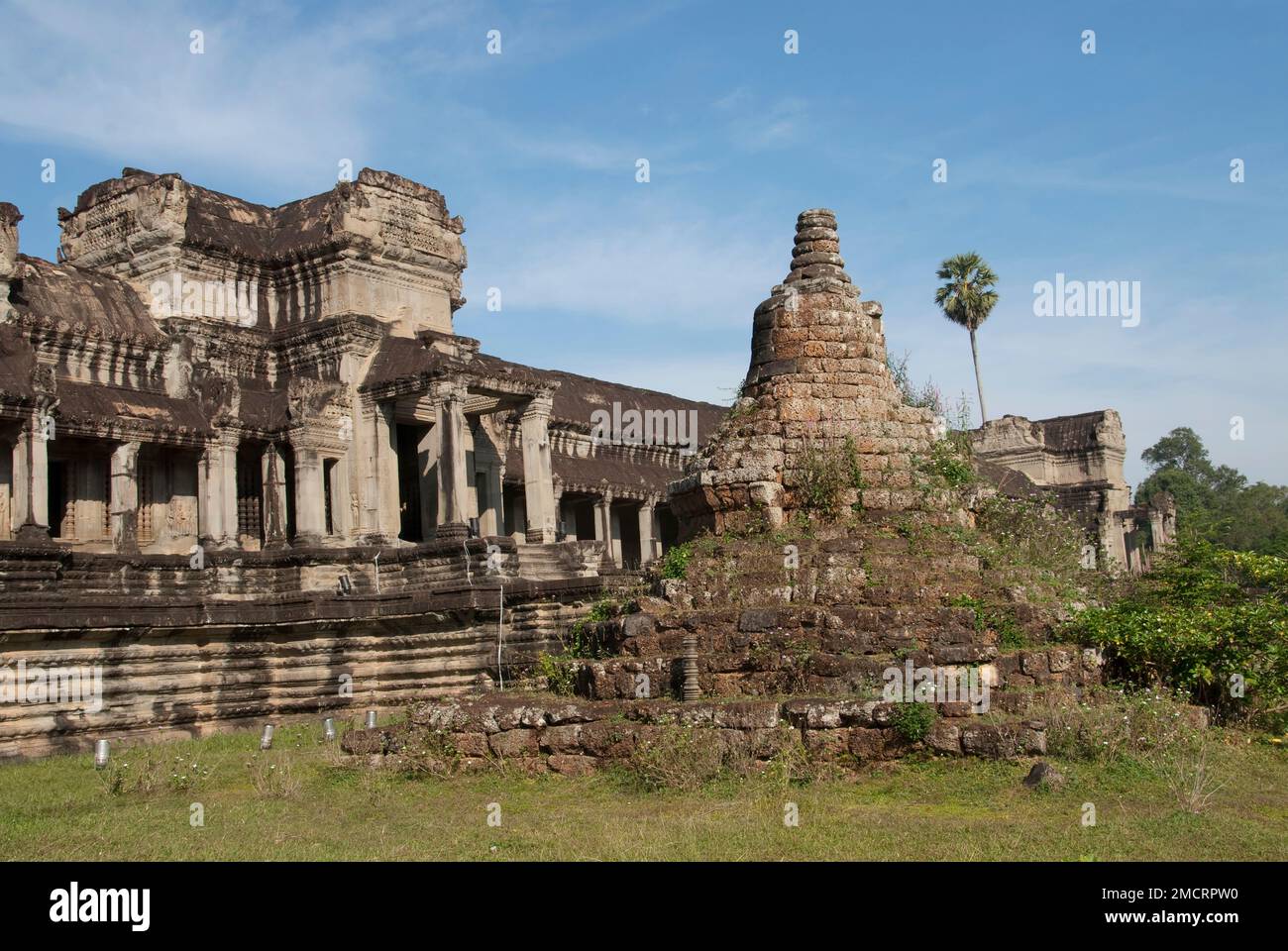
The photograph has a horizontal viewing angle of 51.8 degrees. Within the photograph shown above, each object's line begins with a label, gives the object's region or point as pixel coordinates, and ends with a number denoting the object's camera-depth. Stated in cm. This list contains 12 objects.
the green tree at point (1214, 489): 6856
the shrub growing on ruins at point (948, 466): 1422
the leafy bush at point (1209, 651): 1256
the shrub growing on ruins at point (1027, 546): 1359
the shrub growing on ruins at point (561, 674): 1341
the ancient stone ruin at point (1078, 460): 4991
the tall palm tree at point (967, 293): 5922
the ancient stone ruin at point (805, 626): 1109
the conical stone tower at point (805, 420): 1388
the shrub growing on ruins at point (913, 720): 1077
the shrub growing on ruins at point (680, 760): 1070
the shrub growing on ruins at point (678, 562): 1373
